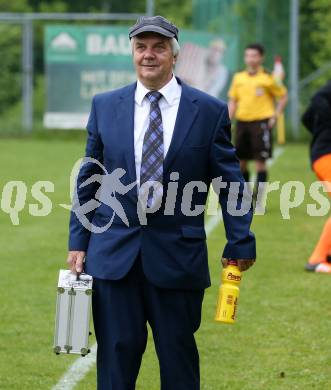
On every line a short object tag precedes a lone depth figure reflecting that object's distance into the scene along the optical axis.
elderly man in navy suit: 10.75
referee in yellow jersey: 31.94
